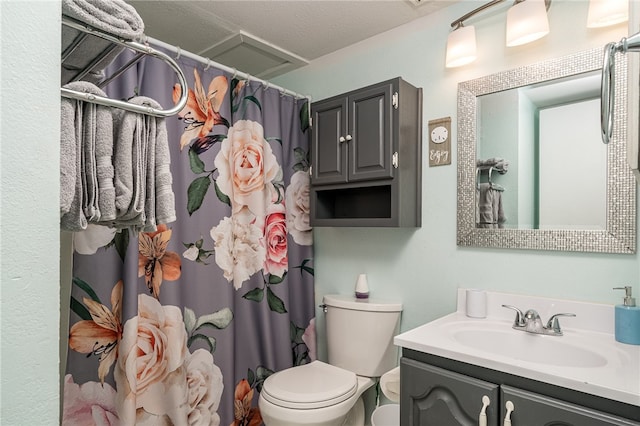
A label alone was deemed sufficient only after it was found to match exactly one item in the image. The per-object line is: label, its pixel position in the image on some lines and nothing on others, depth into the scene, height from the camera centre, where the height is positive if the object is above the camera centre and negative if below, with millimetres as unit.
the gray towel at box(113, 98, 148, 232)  799 +115
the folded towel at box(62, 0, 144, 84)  654 +361
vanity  925 -449
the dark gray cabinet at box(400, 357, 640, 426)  938 -529
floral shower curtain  1436 -281
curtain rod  1562 +730
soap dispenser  1173 -334
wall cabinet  1719 +321
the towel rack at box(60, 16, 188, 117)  677 +336
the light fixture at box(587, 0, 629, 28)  1274 +725
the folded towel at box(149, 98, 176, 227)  877 +89
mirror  1313 +220
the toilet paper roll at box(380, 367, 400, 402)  1614 -743
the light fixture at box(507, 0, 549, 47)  1422 +769
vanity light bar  1294 +756
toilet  1515 -750
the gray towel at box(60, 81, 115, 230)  700 +119
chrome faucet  1323 -390
